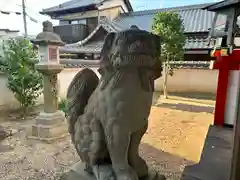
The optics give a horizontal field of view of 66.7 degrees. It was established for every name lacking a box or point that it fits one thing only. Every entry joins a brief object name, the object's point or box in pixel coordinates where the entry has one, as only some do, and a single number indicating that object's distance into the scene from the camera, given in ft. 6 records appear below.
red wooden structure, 9.68
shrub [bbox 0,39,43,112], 13.23
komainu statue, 2.83
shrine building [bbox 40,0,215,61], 24.84
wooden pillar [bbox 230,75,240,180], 2.83
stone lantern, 9.73
